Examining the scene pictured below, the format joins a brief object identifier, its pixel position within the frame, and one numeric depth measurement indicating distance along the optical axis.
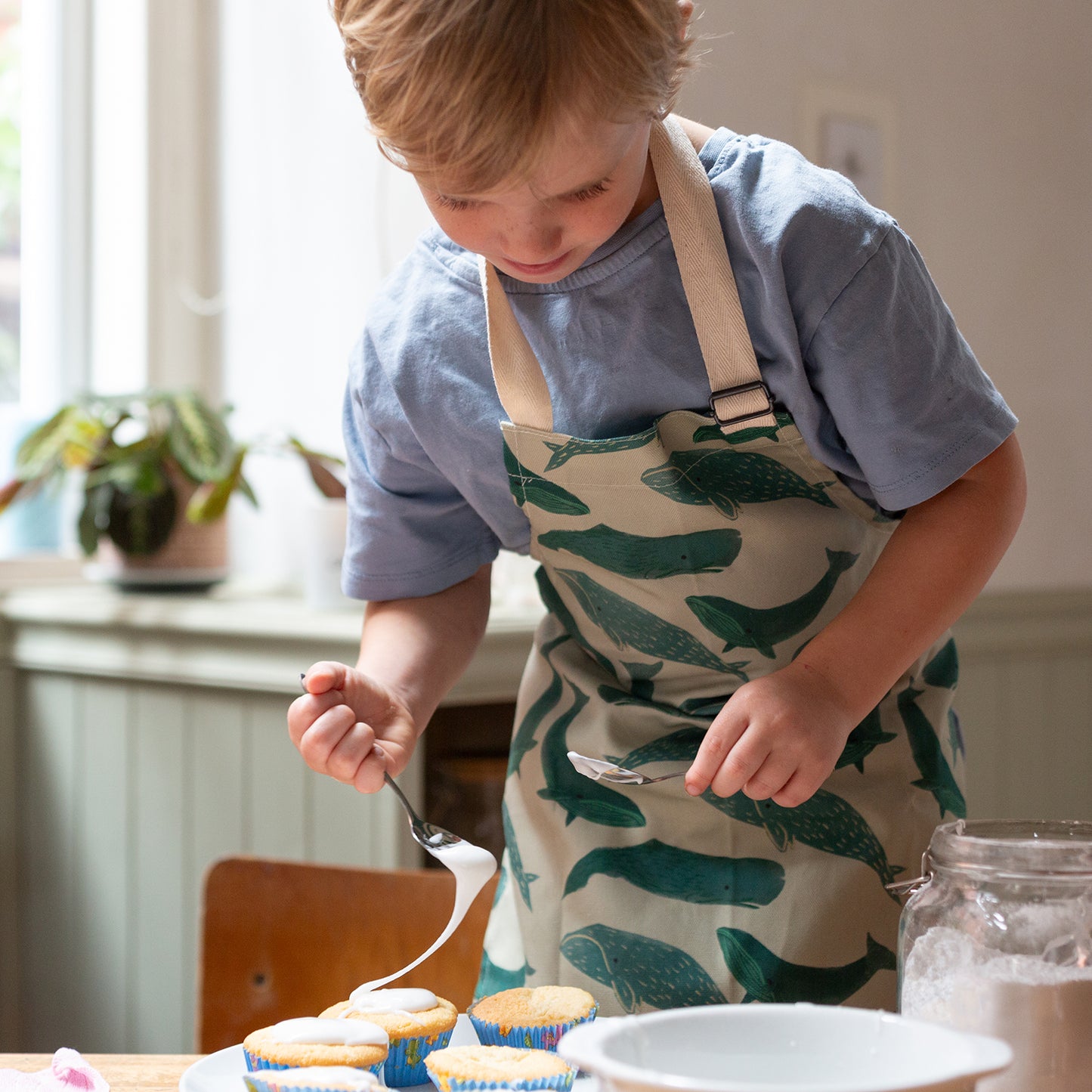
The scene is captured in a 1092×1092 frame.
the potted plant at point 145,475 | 1.76
